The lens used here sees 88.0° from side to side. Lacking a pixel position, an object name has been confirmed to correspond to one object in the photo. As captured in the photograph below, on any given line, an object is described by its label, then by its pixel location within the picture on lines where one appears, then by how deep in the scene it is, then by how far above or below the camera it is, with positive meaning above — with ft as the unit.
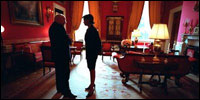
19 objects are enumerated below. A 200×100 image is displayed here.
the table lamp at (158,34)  6.54 +0.77
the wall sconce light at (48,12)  14.53 +4.88
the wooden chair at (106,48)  14.87 -0.31
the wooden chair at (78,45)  14.96 +0.14
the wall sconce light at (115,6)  19.40 +7.51
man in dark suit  5.28 -0.16
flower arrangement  11.47 +0.31
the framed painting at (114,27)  19.66 +3.63
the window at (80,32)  21.45 +2.82
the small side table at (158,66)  6.51 -1.28
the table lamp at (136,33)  13.97 +1.73
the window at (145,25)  19.85 +4.06
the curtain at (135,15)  19.15 +5.77
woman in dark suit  5.81 +0.22
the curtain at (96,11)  19.77 +6.75
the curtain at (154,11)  18.85 +6.37
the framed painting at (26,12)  9.88 +3.66
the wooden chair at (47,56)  8.23 -0.82
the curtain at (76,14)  20.17 +6.31
